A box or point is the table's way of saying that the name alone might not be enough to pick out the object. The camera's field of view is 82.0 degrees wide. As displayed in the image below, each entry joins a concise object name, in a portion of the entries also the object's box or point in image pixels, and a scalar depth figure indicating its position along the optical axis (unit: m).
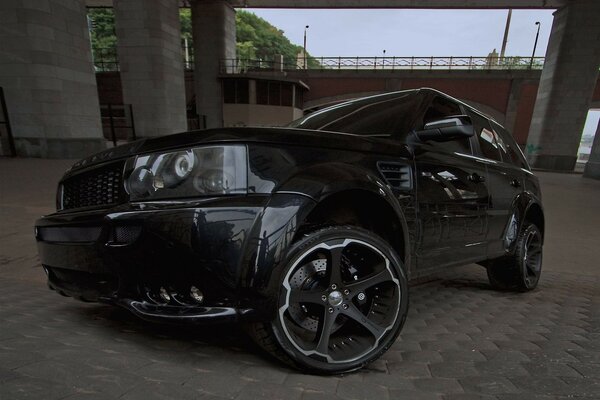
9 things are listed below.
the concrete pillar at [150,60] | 18.77
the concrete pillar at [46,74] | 10.66
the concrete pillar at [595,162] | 17.53
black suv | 1.50
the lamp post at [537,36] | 42.88
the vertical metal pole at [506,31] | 46.12
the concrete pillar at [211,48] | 28.98
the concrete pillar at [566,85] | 21.17
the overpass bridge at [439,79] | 33.38
